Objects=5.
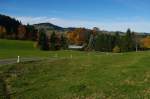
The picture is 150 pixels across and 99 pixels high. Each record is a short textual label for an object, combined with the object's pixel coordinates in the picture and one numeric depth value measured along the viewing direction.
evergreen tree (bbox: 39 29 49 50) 56.51
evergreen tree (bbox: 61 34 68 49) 62.75
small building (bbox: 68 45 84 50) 63.34
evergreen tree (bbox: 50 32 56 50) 58.26
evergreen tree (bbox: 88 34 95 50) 63.39
